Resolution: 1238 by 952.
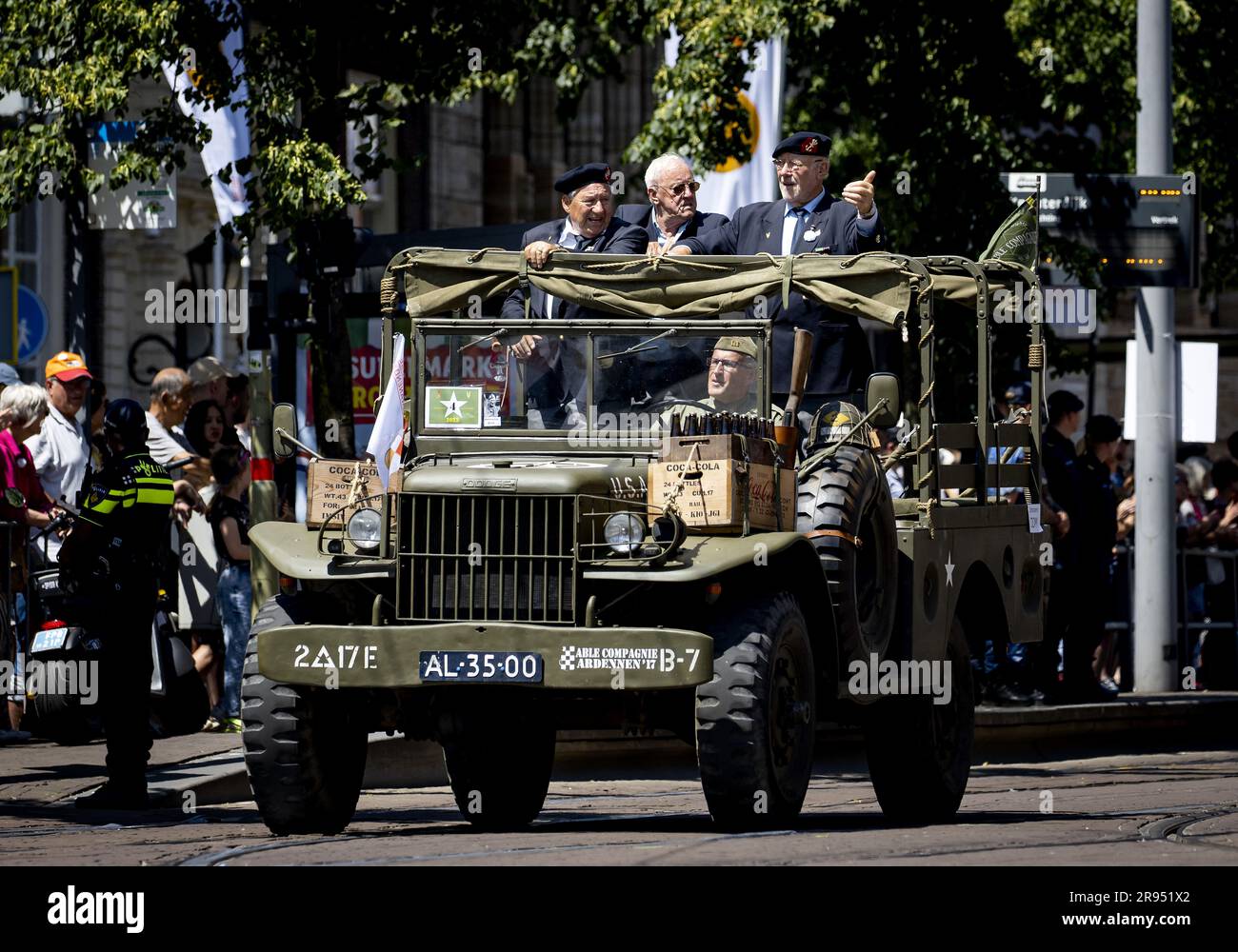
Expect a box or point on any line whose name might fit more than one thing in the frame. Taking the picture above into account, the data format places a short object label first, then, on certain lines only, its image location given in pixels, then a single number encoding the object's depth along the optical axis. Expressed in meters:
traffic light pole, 21.61
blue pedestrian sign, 21.30
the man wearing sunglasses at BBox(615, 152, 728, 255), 13.31
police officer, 13.16
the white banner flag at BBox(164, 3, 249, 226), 18.17
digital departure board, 20.64
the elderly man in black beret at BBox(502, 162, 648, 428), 12.01
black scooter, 13.75
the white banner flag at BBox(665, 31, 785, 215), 21.62
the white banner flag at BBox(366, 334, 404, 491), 12.05
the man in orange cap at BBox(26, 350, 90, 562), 16.45
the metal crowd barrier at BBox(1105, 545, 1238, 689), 22.23
